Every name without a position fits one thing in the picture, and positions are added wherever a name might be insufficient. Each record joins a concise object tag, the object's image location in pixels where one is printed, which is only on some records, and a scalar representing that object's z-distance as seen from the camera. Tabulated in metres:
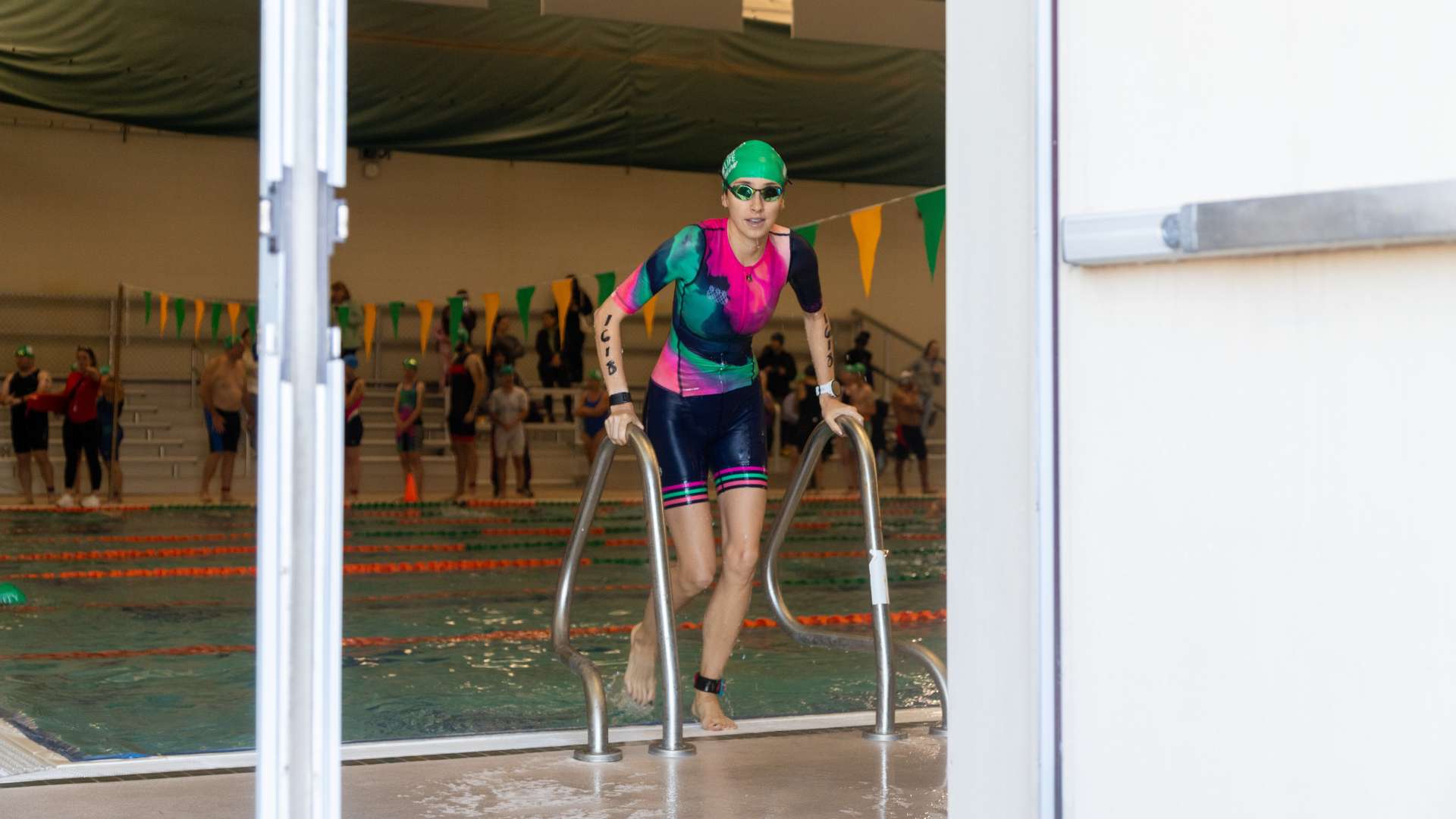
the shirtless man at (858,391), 16.88
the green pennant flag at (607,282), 12.33
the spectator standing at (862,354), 19.08
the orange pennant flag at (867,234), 9.16
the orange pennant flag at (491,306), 16.64
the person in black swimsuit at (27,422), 15.41
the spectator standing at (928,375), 18.60
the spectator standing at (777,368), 19.25
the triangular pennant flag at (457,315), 18.45
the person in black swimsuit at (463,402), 15.86
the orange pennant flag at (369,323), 17.67
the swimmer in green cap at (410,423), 16.22
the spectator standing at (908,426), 16.91
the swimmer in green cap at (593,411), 17.33
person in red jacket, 14.98
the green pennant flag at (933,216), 8.55
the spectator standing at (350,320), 17.95
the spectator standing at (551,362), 19.94
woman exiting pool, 4.66
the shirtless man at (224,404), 14.98
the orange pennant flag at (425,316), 17.83
